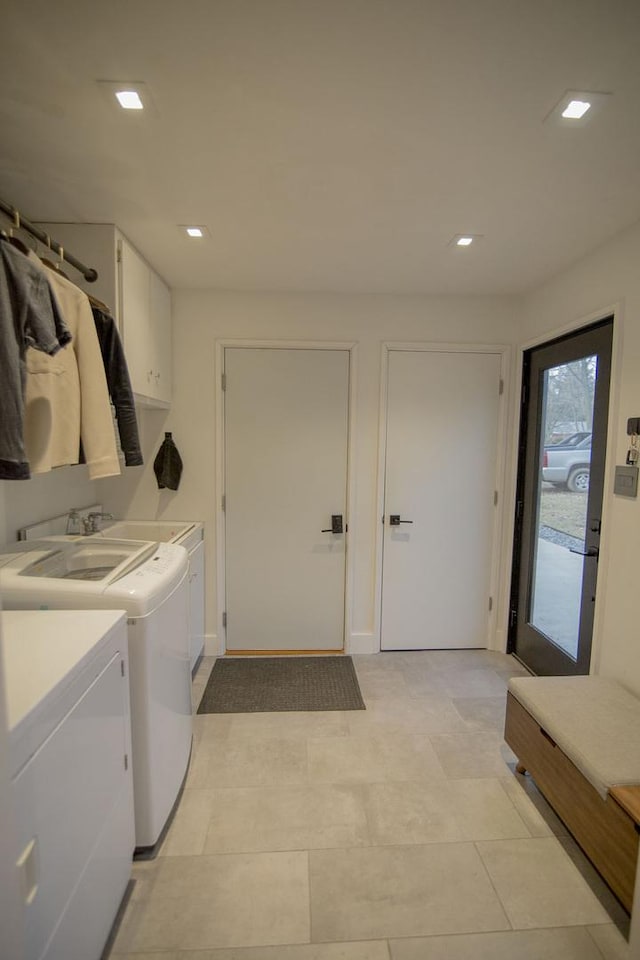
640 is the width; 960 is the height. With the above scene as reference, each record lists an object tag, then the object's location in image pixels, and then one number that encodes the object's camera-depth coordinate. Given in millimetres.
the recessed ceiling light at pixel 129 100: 1229
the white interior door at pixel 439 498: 2918
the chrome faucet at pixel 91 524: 2457
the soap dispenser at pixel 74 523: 2377
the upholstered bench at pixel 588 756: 1318
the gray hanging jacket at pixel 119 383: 1714
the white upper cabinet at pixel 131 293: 1975
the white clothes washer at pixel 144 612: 1424
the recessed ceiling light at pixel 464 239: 2045
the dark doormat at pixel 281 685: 2439
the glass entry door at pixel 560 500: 2217
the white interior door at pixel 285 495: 2869
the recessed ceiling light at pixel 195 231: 1989
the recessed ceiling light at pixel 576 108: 1204
